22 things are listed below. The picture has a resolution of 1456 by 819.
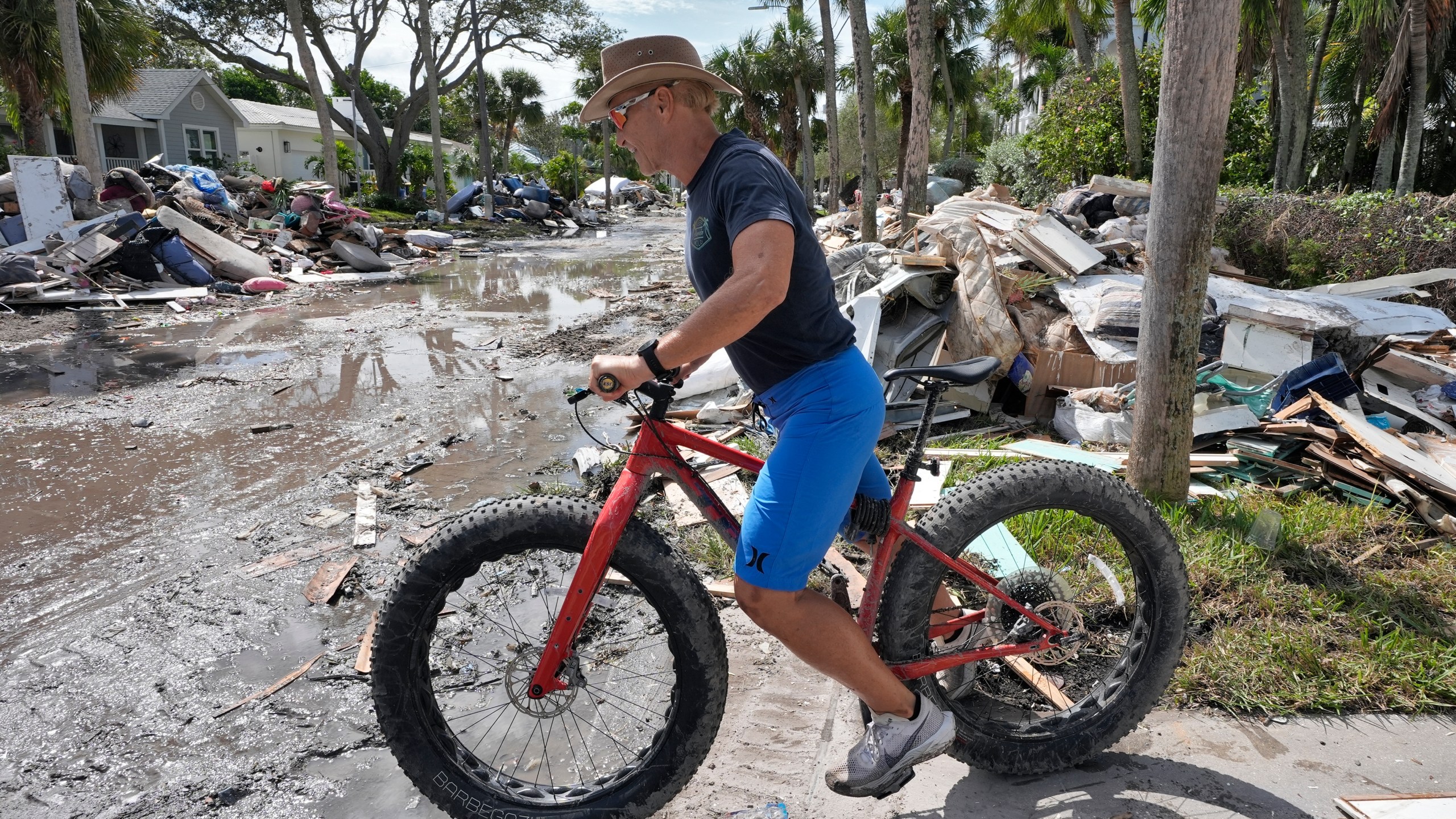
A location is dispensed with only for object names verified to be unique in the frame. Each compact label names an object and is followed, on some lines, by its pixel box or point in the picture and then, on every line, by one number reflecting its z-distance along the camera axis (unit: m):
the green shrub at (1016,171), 18.55
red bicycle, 2.36
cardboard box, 6.57
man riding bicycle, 2.07
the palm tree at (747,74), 40.88
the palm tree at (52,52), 20.88
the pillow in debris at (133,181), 16.59
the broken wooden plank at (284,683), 3.34
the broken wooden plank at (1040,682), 3.04
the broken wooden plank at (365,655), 3.55
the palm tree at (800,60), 38.45
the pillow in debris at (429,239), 23.23
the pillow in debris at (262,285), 14.76
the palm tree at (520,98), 62.00
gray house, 37.34
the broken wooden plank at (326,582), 4.23
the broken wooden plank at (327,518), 5.14
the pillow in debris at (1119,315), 6.87
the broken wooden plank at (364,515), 4.90
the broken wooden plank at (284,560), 4.51
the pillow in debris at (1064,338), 7.01
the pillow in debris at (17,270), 12.53
